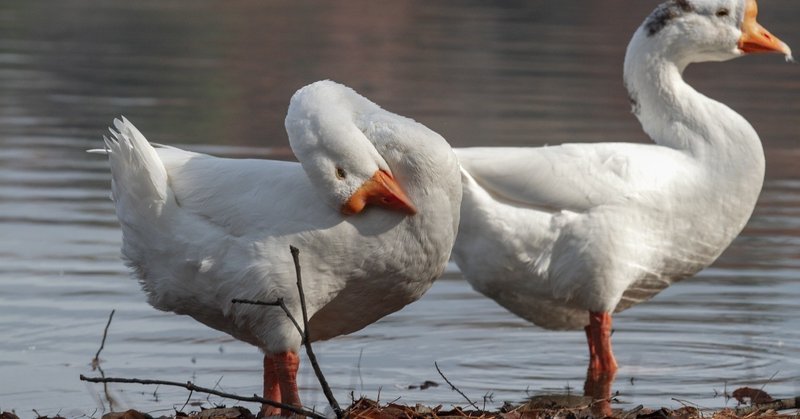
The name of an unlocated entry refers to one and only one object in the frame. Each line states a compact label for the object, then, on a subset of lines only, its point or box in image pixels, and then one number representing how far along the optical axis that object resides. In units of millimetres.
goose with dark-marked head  15984
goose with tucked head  11984
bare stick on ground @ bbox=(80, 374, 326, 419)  10695
